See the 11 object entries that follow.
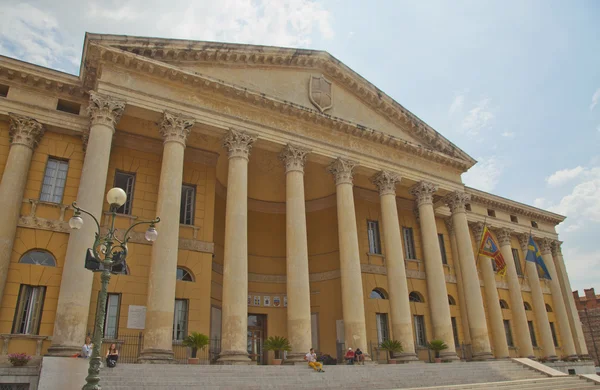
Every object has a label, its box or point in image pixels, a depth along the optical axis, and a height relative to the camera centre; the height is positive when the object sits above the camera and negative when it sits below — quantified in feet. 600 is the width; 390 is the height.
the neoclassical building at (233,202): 54.70 +23.62
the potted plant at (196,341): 52.90 +2.66
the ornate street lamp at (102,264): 28.50 +6.77
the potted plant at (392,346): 66.85 +1.85
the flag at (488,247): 81.51 +18.37
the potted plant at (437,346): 71.26 +1.81
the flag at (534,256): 90.38 +18.38
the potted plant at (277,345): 57.77 +2.20
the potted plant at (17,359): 43.34 +1.09
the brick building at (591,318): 153.63 +11.46
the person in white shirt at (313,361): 52.54 +0.13
